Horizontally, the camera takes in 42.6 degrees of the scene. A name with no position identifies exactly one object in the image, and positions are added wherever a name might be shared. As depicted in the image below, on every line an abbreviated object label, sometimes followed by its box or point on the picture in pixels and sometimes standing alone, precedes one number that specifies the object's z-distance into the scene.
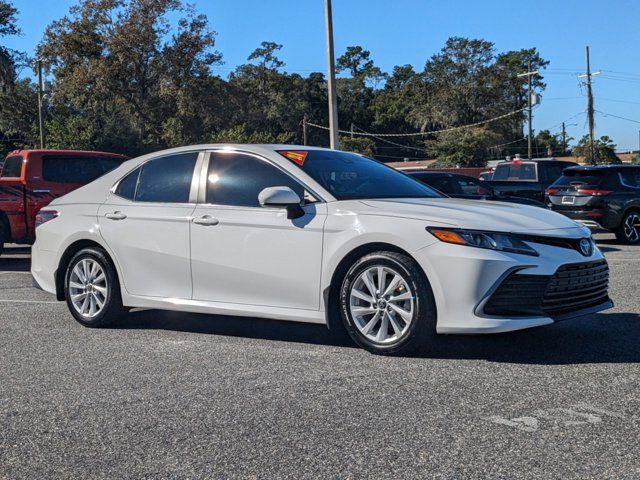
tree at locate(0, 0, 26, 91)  43.78
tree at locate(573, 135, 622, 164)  64.57
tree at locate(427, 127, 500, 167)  80.94
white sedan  5.38
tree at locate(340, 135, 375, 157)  79.60
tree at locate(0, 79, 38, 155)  55.22
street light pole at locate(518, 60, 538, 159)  50.03
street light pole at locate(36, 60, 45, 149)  40.22
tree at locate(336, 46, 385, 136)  102.19
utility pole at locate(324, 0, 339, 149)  20.75
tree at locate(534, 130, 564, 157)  108.06
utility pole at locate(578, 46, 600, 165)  51.25
